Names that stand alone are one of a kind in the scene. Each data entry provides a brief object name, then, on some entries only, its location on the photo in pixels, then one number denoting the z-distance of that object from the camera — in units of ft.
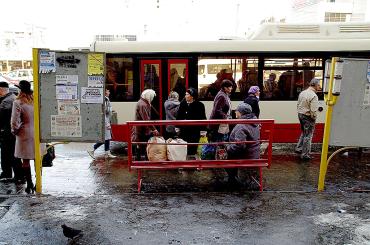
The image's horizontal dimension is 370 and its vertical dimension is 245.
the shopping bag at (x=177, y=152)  24.53
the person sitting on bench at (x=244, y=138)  23.25
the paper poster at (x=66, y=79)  21.76
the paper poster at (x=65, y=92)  21.84
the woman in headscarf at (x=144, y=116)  28.17
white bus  34.91
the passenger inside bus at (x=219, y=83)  35.45
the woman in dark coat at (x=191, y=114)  27.73
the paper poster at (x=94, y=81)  21.85
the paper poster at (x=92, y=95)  21.97
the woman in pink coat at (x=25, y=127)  22.57
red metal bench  22.72
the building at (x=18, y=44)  165.78
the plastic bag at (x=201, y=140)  27.45
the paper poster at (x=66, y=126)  22.12
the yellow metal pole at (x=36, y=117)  21.36
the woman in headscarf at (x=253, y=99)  29.60
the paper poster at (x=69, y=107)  22.02
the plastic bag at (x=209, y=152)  25.88
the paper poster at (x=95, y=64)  21.66
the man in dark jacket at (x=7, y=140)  24.50
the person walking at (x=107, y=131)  30.99
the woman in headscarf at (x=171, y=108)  30.22
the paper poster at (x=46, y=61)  21.49
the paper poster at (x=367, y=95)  22.82
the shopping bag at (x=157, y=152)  24.56
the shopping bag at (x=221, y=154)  24.98
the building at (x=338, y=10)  123.24
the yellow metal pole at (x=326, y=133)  22.18
